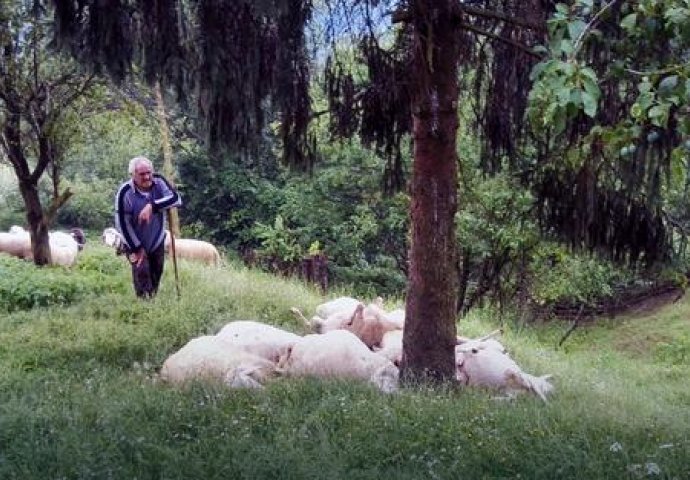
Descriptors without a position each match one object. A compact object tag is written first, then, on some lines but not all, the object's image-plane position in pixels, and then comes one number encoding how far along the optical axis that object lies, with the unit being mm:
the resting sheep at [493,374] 7750
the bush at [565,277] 17891
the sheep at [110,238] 17517
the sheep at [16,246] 15703
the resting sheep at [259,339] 7895
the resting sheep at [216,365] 7074
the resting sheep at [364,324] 9375
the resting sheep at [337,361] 7477
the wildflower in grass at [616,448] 5336
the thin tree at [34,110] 11836
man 10250
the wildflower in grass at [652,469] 4934
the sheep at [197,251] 15977
